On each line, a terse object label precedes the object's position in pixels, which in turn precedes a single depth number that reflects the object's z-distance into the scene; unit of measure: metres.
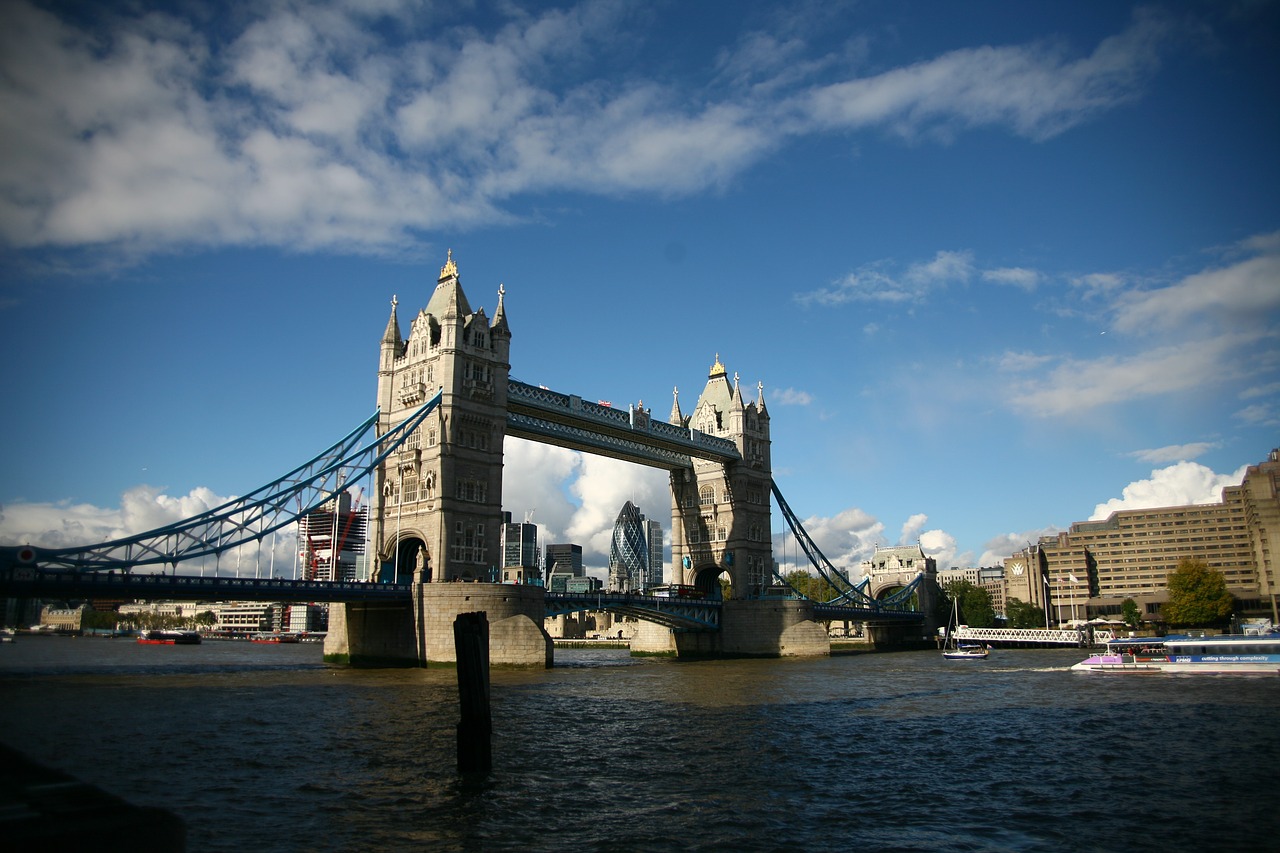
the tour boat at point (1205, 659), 59.06
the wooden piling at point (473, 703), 23.28
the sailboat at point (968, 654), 92.31
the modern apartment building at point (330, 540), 81.38
